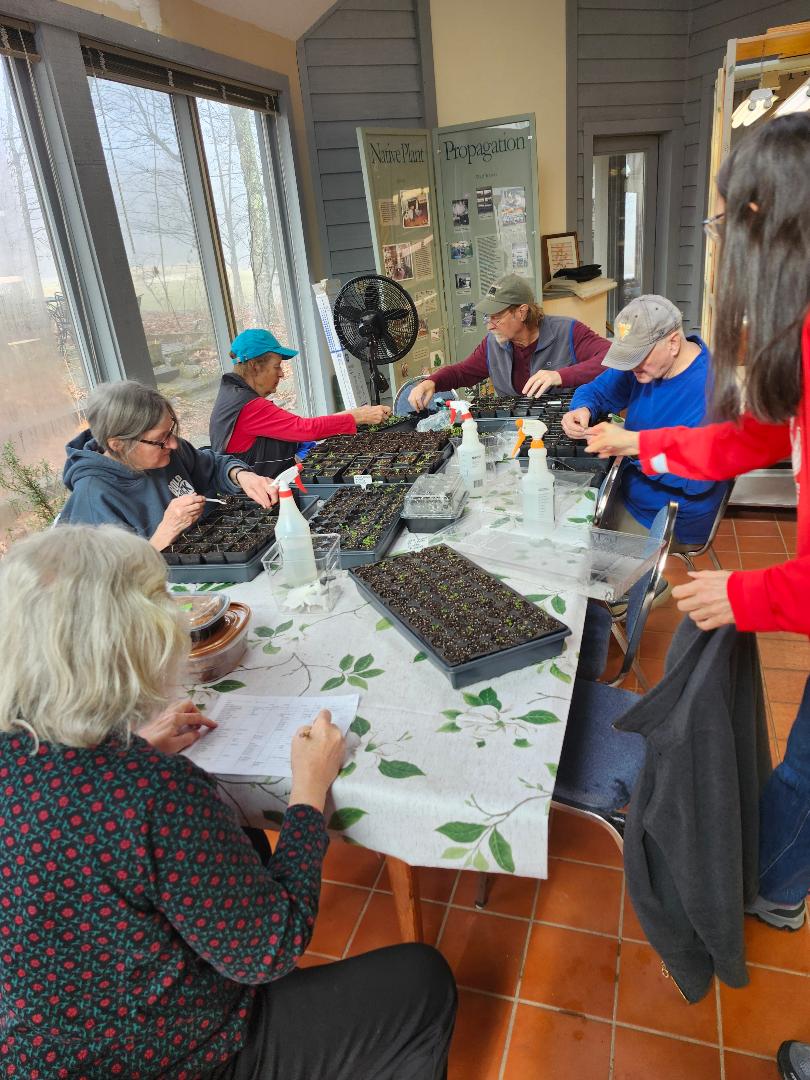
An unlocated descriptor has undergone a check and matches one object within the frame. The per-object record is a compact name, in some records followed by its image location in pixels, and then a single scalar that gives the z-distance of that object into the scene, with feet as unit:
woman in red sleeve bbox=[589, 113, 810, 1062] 3.31
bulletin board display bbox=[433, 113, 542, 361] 14.99
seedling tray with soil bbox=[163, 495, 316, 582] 5.84
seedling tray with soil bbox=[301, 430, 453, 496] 7.55
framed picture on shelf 16.96
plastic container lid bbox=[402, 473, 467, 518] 6.42
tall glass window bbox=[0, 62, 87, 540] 8.70
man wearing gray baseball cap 7.09
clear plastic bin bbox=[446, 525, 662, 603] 5.21
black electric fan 12.49
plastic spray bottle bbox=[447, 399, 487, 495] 6.94
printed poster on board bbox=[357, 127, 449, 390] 14.10
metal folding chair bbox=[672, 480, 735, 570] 7.64
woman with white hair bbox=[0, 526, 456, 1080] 2.61
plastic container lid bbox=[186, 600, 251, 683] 4.46
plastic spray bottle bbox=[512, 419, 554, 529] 5.80
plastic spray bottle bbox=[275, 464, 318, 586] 5.36
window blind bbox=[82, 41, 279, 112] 9.52
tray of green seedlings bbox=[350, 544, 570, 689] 4.10
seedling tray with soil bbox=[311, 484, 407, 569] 5.74
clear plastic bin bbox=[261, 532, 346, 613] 5.20
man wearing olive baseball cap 10.10
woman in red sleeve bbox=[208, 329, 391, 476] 9.18
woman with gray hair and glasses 6.73
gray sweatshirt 3.42
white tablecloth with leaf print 3.23
